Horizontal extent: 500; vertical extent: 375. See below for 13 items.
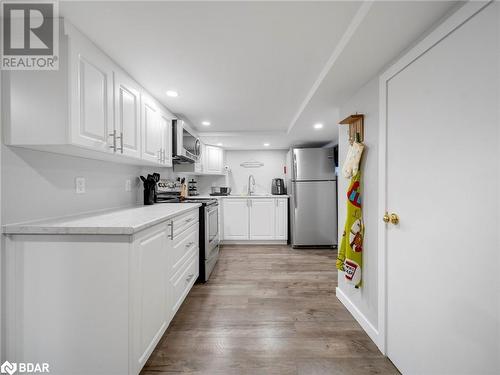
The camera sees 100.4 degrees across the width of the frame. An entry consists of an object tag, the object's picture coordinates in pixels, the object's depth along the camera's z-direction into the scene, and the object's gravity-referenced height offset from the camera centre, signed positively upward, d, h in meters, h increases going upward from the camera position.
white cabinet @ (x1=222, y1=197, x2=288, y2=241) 4.16 -0.66
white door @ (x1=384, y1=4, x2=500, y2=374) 0.83 -0.09
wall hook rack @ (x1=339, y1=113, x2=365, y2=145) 1.71 +0.51
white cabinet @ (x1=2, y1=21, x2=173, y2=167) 1.13 +0.50
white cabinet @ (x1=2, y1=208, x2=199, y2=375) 1.10 -0.61
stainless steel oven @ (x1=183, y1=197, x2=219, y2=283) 2.53 -0.67
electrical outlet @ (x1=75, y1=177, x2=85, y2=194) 1.55 +0.02
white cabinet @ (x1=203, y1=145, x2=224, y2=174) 4.18 +0.57
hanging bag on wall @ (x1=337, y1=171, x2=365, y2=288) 1.72 -0.39
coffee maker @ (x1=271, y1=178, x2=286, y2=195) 4.43 +0.00
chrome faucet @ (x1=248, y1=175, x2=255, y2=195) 4.83 +0.10
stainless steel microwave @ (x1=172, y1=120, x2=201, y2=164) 2.62 +0.61
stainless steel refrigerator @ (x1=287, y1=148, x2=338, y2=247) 3.85 -0.28
